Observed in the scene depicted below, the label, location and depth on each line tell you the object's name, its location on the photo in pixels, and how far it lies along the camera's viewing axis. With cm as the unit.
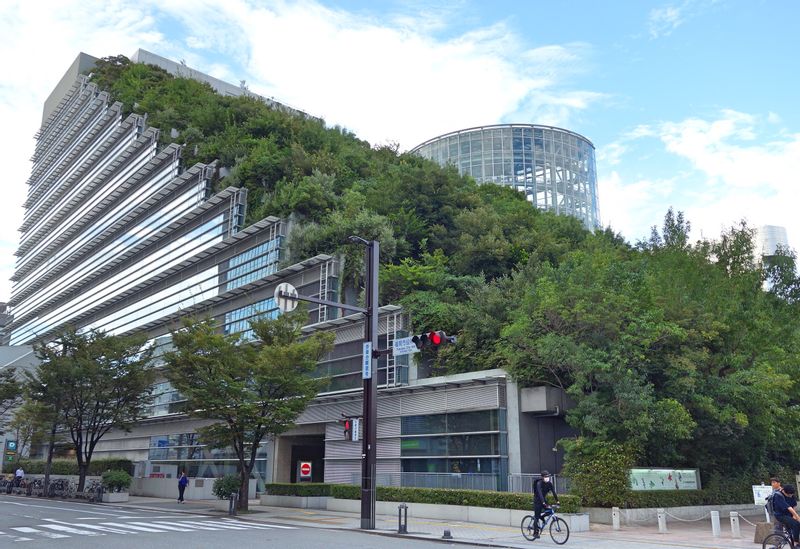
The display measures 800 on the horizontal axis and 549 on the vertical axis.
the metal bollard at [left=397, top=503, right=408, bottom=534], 1892
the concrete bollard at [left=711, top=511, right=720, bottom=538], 1908
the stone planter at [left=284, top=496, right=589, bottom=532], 2045
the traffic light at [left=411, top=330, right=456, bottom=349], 1685
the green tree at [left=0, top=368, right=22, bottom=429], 5259
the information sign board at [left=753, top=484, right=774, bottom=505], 1981
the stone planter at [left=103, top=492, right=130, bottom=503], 3491
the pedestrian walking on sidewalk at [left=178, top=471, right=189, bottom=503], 3480
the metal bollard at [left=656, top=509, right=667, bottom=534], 1991
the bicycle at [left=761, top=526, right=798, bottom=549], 1405
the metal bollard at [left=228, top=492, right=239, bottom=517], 2645
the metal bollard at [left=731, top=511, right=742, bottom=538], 1921
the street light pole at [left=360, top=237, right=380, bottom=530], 1988
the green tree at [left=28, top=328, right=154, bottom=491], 3838
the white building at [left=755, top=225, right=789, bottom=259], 16680
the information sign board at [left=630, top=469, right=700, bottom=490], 2325
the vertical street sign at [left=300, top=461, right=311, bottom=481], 3148
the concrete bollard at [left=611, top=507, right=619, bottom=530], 2116
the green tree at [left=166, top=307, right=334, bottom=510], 2777
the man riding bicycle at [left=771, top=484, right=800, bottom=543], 1380
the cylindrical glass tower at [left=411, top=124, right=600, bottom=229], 8444
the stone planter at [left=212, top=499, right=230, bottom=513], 3004
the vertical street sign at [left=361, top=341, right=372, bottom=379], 2081
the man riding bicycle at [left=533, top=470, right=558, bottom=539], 1795
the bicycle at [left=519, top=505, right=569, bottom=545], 1738
